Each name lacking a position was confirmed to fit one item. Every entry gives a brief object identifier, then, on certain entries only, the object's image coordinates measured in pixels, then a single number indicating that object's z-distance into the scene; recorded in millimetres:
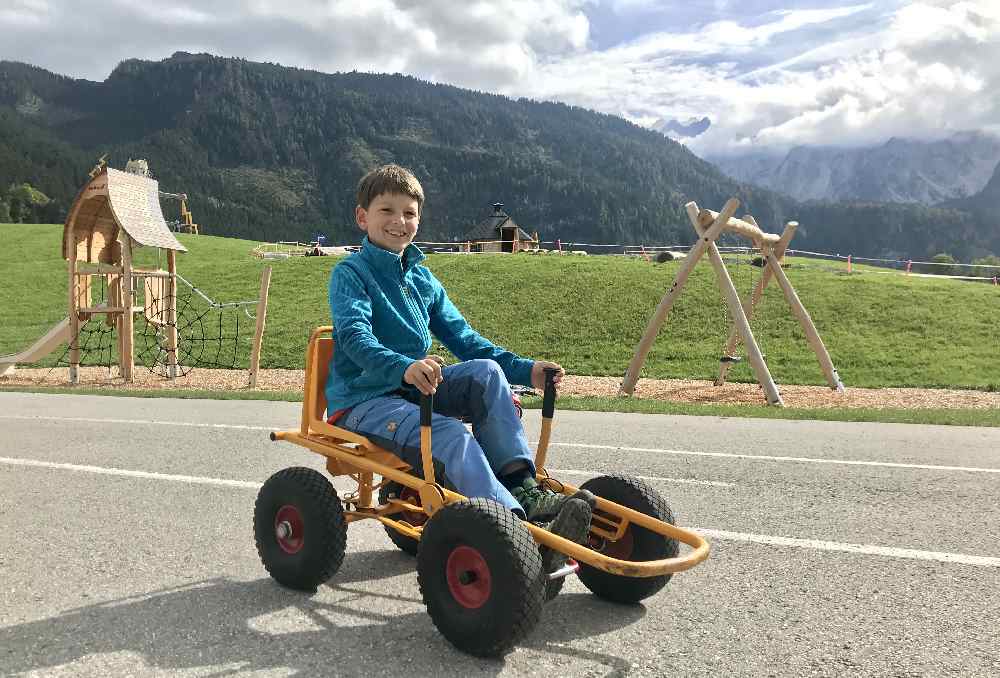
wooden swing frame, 12055
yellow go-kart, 2715
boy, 3070
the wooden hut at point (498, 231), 61625
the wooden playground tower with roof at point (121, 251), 15500
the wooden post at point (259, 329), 14031
